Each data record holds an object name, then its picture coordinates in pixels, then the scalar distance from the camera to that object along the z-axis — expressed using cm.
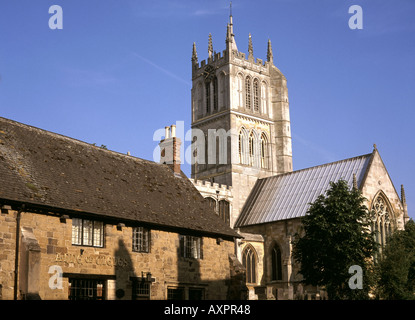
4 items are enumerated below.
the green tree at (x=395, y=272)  3738
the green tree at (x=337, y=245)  3422
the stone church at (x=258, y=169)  5259
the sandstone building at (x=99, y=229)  2441
